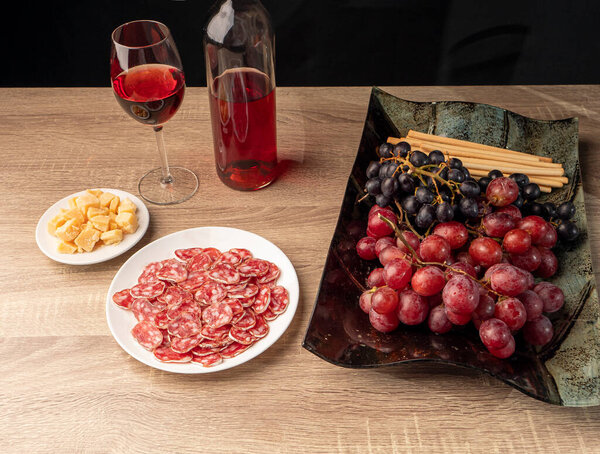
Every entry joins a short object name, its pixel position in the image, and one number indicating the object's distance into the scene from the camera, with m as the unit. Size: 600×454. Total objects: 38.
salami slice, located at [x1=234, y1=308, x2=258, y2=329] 0.84
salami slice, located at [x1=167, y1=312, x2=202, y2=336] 0.83
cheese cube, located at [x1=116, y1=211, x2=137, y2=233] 1.00
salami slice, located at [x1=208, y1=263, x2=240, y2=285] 0.89
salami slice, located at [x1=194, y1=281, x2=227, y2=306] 0.87
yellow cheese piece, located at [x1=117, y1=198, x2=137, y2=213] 1.03
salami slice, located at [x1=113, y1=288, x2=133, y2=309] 0.87
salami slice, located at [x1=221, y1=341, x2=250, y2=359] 0.81
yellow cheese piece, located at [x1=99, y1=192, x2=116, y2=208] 1.04
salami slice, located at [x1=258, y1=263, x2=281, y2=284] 0.91
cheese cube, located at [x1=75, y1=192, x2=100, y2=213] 1.01
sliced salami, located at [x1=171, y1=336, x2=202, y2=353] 0.81
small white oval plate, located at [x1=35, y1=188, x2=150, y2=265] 0.96
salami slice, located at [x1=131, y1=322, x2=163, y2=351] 0.82
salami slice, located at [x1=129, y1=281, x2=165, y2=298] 0.88
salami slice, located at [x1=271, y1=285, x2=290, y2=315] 0.87
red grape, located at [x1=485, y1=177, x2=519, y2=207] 0.91
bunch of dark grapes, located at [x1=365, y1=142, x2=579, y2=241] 0.90
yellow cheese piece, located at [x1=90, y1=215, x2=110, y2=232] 0.98
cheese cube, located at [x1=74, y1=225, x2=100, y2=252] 0.96
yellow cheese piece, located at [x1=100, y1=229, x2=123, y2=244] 0.98
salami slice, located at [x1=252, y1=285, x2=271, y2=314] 0.86
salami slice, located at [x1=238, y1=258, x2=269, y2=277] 0.91
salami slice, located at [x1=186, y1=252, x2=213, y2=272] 0.93
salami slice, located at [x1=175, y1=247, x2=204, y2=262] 0.95
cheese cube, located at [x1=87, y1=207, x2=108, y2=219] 1.00
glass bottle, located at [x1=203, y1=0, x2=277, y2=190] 0.98
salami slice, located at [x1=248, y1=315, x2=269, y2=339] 0.83
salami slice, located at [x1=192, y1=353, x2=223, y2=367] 0.79
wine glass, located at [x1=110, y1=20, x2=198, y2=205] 0.96
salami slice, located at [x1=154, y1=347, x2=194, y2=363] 0.80
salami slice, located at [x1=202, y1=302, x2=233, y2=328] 0.83
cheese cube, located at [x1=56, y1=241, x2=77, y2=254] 0.96
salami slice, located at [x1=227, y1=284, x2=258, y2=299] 0.87
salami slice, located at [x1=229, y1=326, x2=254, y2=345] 0.82
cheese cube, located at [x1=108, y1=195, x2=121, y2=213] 1.04
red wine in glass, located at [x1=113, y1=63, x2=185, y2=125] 0.97
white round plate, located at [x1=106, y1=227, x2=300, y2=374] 0.80
